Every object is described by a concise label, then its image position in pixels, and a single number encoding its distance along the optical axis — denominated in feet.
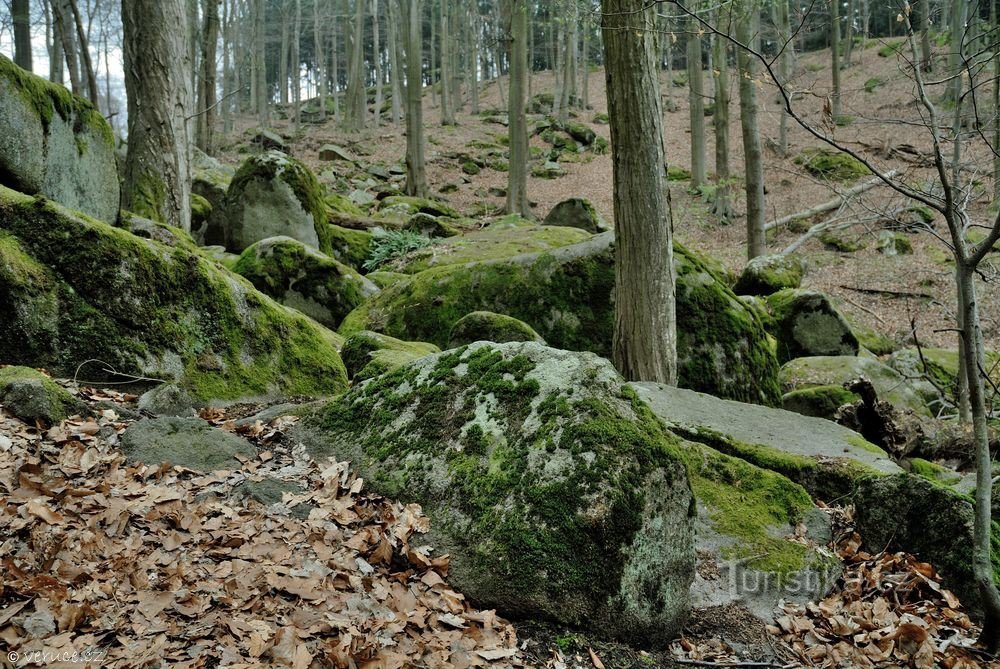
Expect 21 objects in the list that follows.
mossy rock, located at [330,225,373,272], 43.62
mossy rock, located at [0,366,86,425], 13.16
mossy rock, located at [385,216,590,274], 32.53
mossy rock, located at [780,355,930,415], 29.48
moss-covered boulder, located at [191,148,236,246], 41.16
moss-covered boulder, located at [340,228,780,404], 24.76
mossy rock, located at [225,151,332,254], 37.78
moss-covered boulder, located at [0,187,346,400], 15.78
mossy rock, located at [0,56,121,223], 18.40
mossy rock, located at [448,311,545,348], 22.11
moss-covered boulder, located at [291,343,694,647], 10.38
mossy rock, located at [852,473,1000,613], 13.16
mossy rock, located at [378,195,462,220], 59.06
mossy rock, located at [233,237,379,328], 29.78
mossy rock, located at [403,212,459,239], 49.57
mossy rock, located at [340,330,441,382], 21.21
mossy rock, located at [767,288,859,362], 34.27
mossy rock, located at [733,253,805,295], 41.50
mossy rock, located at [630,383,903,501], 16.72
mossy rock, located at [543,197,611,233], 48.85
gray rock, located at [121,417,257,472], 13.14
